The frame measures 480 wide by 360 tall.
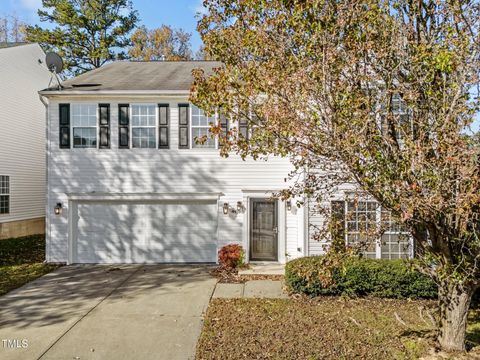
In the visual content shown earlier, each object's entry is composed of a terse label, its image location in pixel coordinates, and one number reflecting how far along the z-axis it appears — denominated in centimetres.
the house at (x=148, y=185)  1075
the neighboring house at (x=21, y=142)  1534
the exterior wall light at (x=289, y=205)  1034
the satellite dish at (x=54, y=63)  1146
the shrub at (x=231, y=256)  1012
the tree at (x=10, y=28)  3111
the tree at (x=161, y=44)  2547
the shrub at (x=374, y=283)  741
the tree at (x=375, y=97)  416
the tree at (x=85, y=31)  2325
